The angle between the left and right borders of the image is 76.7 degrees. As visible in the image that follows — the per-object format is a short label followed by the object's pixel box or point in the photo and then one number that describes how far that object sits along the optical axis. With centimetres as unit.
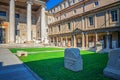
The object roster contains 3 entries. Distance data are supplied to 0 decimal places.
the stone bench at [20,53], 751
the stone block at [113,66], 320
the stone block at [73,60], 402
